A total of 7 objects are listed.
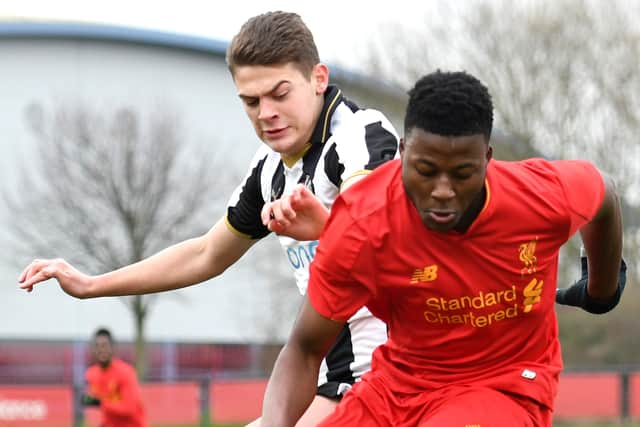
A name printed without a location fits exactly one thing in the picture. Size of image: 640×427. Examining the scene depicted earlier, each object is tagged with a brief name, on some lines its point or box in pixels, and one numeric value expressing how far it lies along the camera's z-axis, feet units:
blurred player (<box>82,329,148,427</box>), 51.57
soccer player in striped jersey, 16.74
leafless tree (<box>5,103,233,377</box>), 96.63
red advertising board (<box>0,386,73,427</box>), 70.90
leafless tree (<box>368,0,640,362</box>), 91.40
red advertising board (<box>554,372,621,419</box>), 75.15
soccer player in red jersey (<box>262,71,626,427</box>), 13.74
